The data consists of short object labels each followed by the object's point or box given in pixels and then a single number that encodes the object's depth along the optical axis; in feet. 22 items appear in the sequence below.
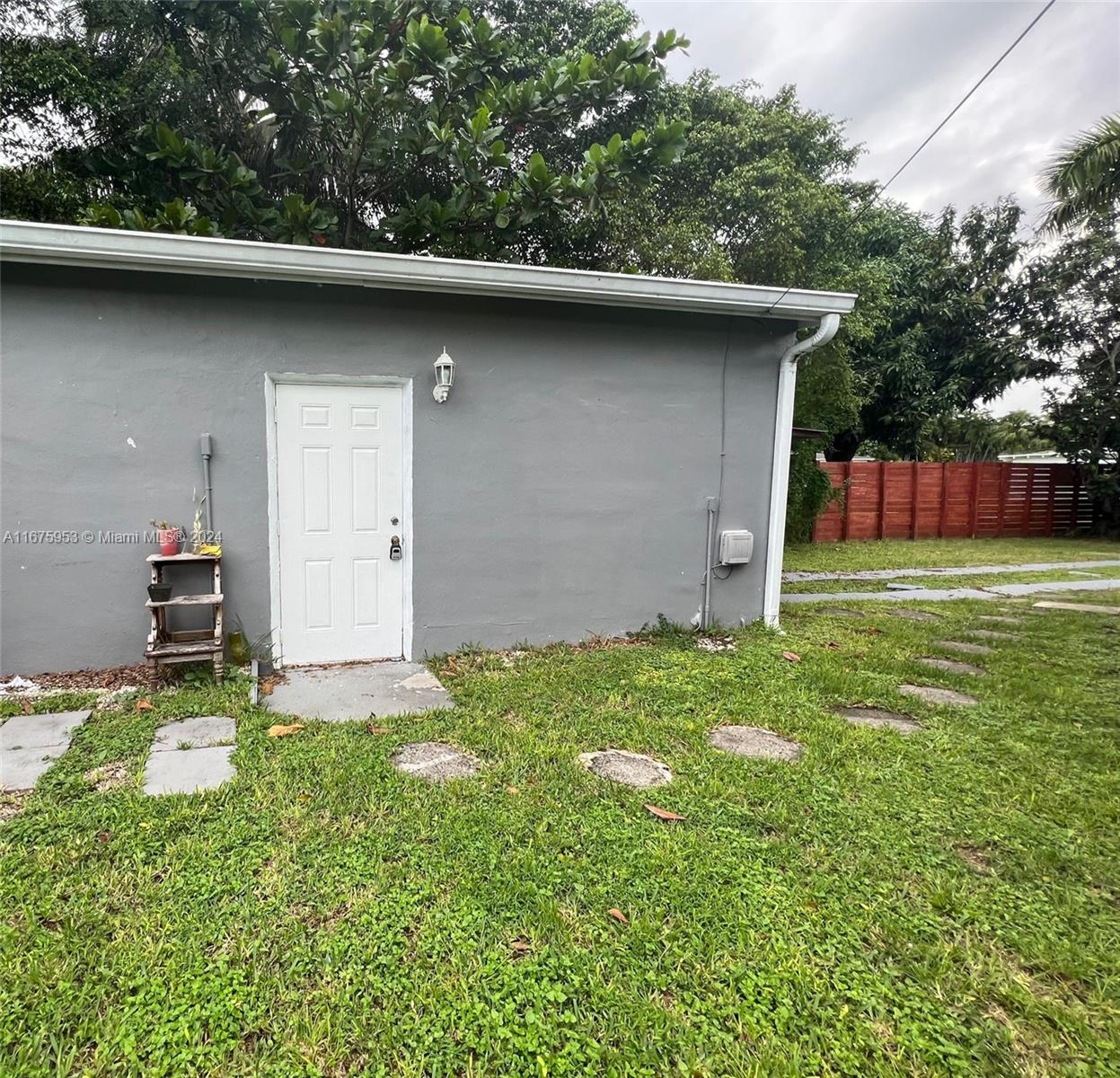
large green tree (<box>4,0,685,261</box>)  21.50
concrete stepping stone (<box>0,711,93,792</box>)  9.11
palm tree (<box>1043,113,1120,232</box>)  26.43
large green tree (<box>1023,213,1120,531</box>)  45.62
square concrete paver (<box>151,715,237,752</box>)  10.26
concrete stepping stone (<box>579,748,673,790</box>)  9.48
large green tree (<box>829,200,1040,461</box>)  49.19
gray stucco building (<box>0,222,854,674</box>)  12.63
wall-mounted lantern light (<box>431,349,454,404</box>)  14.16
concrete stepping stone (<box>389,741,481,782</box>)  9.54
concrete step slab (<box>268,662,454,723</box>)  12.03
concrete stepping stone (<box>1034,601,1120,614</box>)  22.17
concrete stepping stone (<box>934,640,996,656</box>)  16.72
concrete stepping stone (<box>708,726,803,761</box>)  10.46
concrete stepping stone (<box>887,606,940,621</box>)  20.71
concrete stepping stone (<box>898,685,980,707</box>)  12.99
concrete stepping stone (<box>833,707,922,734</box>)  11.68
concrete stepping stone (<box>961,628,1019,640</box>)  18.26
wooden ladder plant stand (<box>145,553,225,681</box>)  12.28
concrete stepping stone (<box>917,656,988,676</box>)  15.07
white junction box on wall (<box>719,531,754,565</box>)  17.03
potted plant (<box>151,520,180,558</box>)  12.94
